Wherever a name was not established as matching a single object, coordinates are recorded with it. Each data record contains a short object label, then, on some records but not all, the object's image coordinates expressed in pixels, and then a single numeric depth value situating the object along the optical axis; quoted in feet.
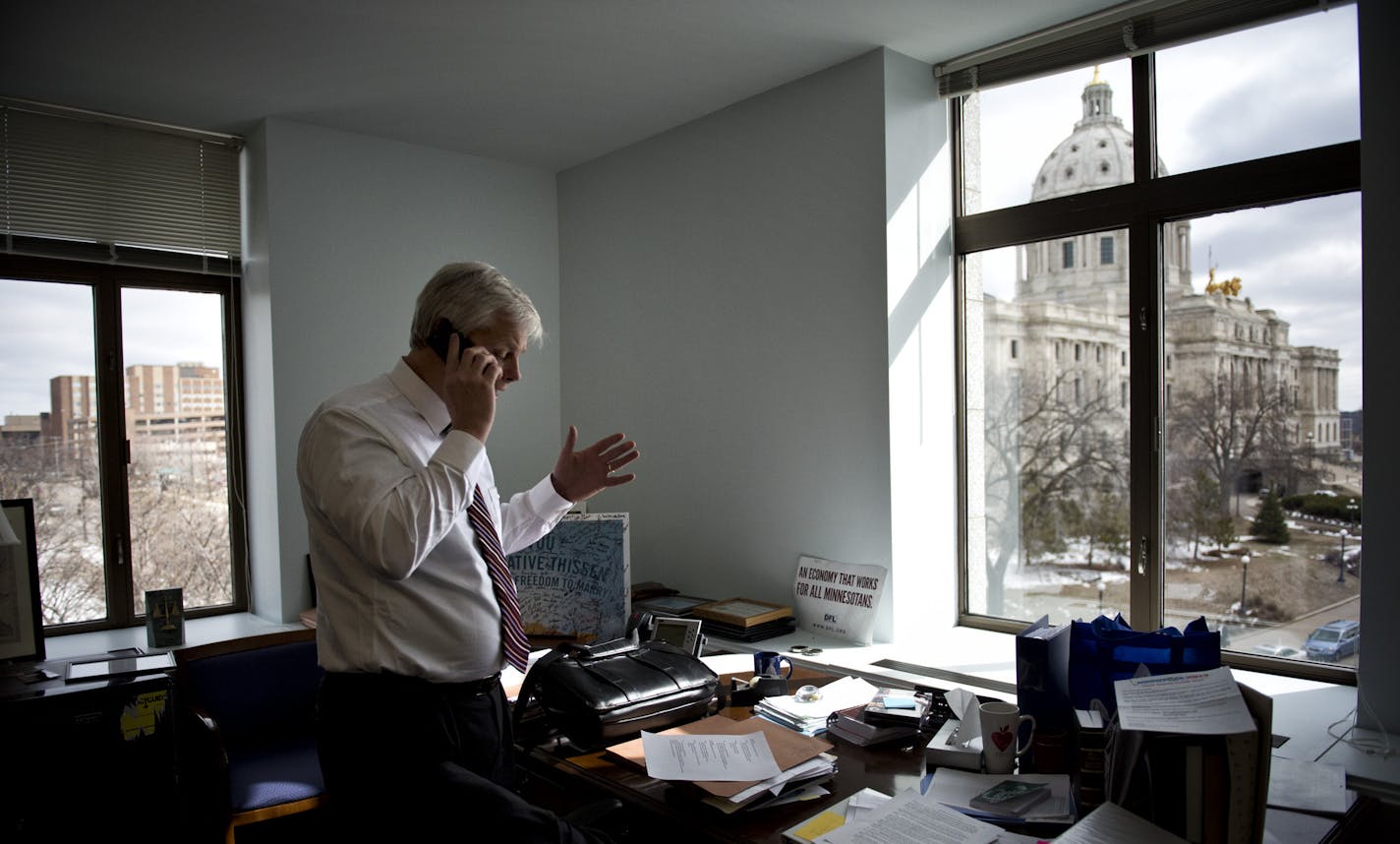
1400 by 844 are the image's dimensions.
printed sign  10.27
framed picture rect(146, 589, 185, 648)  10.80
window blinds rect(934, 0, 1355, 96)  8.40
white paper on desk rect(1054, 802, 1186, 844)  4.76
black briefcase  6.70
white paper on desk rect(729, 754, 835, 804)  5.58
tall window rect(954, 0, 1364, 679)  8.30
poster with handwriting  11.00
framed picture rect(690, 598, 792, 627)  10.53
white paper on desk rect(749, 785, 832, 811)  5.66
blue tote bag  6.09
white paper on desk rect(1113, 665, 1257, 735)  4.83
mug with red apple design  6.09
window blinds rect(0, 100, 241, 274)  11.20
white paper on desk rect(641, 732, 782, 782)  5.83
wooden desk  5.45
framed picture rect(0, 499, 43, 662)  9.52
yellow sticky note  5.23
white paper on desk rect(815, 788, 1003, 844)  5.10
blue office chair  8.25
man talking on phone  5.16
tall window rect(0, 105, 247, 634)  11.44
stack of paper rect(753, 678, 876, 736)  7.07
